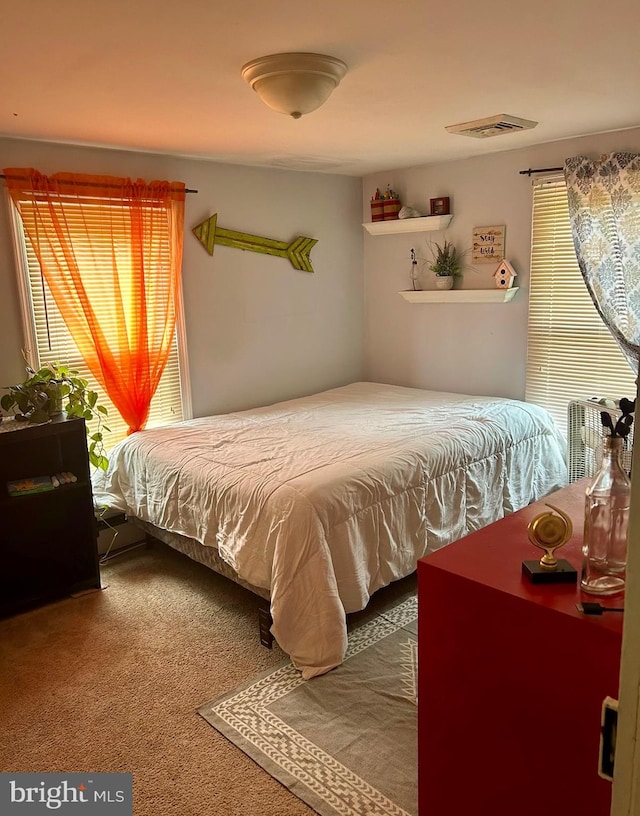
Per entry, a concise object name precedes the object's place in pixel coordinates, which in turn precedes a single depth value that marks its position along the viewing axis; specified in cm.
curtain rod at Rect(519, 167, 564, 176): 360
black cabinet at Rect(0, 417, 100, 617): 305
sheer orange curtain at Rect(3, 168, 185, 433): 317
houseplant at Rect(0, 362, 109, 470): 295
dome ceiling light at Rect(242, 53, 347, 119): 201
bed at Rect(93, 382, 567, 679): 246
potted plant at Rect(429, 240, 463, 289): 420
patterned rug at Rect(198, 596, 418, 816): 191
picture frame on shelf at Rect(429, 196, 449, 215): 414
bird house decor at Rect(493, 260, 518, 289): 388
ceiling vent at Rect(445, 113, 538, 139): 293
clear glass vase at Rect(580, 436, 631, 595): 121
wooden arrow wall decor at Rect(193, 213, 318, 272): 380
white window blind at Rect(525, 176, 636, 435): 363
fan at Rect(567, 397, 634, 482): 315
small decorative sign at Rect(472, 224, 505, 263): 396
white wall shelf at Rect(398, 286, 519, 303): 391
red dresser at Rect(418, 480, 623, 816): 112
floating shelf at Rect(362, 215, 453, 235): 417
